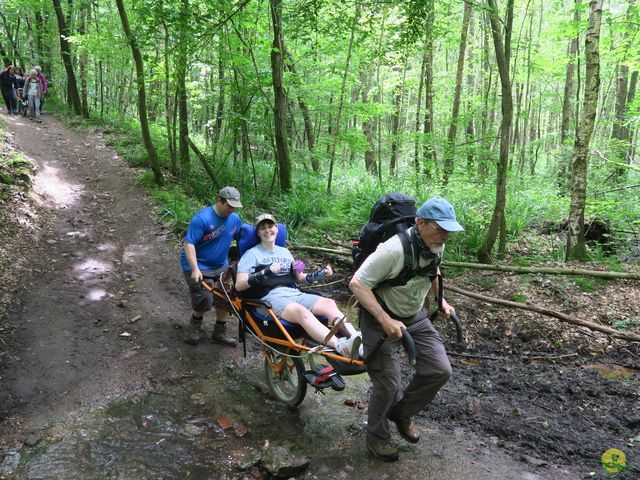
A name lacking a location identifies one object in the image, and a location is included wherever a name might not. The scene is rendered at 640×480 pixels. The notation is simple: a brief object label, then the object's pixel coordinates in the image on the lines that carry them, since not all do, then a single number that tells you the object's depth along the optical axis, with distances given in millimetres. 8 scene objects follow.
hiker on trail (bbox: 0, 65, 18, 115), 17430
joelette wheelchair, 3881
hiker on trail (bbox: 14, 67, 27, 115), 18078
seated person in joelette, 4148
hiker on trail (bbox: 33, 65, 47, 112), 17228
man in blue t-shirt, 5359
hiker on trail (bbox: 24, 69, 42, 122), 17547
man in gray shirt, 3289
